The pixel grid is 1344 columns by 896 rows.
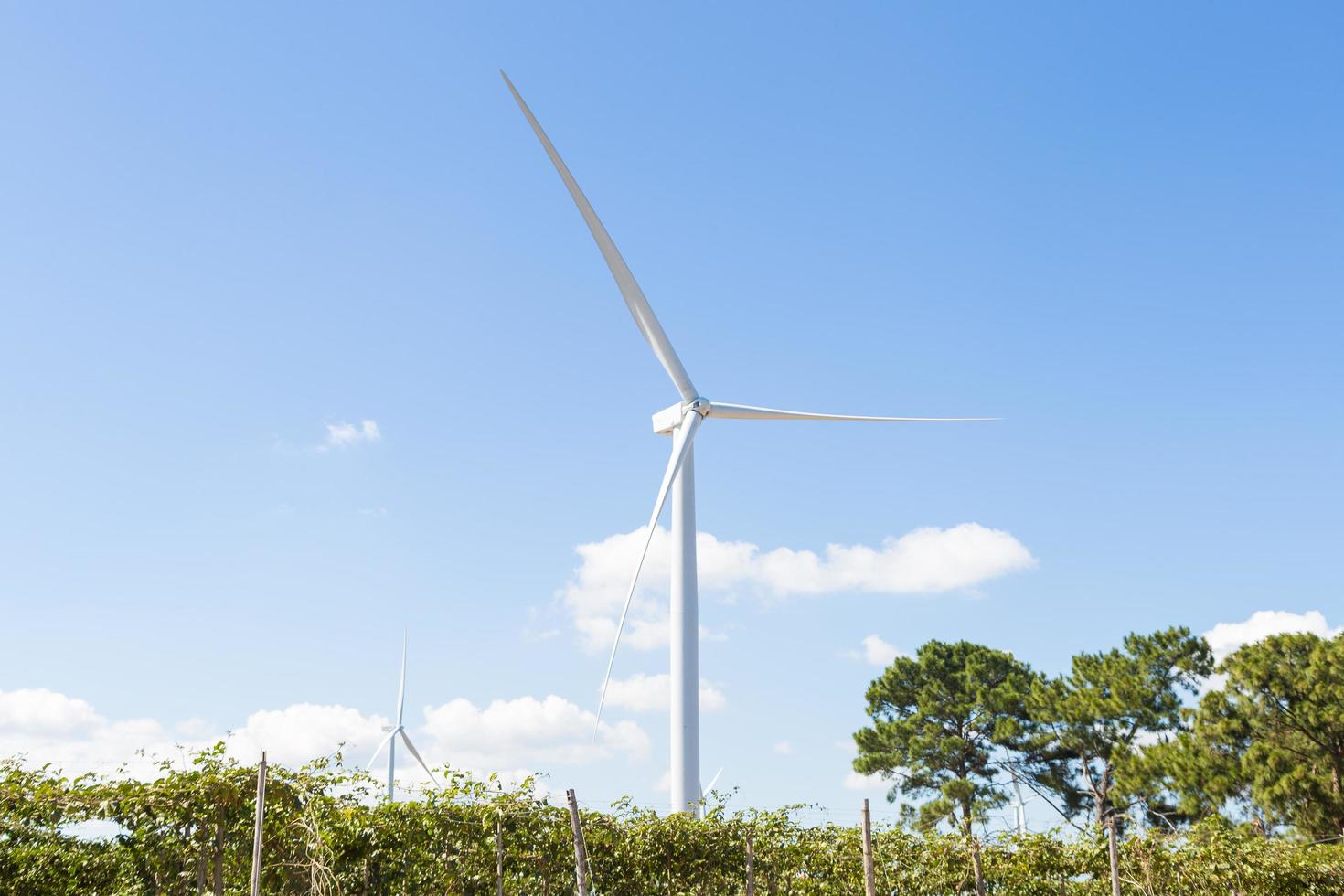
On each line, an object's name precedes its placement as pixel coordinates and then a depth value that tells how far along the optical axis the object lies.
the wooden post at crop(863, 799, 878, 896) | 13.48
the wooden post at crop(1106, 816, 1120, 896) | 15.86
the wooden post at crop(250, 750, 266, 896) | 9.63
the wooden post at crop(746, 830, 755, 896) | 14.39
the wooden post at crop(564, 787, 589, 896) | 11.43
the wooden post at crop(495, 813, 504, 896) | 12.07
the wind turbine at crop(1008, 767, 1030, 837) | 35.31
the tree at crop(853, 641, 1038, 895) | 37.41
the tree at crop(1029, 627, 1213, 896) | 35.97
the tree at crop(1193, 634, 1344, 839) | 27.39
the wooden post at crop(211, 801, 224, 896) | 10.32
